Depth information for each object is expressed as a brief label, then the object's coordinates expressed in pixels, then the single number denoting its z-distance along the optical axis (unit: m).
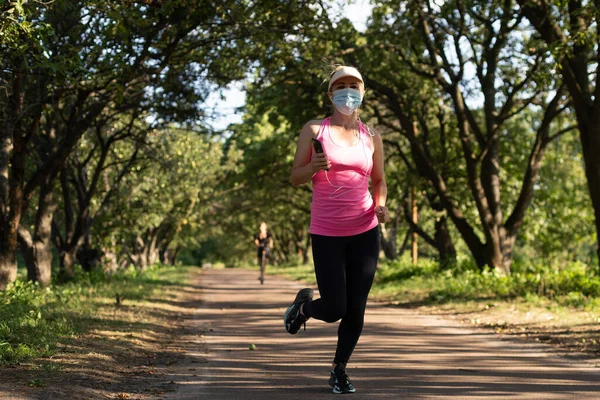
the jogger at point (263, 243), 23.50
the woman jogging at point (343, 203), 5.82
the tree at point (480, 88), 18.84
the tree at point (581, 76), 13.56
